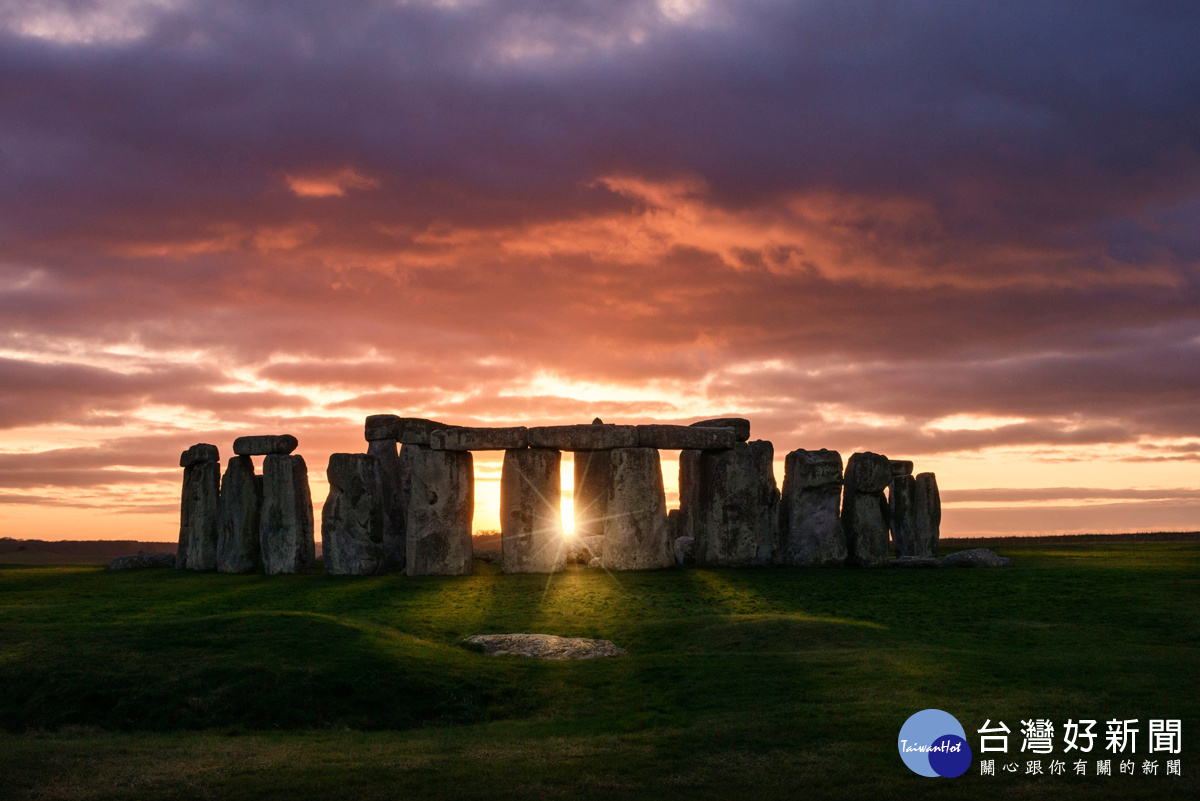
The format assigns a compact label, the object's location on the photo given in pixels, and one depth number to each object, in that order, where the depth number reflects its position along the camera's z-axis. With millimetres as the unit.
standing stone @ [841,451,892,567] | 33219
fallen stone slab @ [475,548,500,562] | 35938
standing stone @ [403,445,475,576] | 31938
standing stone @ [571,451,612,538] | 32781
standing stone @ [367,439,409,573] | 34125
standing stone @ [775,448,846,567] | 33094
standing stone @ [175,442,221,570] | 36219
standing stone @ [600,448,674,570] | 32000
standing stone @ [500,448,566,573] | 32125
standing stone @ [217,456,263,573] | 34688
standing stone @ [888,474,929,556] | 37594
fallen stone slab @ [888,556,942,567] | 32531
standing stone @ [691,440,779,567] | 33094
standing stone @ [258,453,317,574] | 33844
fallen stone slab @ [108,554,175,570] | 38125
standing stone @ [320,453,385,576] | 32938
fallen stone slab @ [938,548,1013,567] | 32219
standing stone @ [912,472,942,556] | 37688
